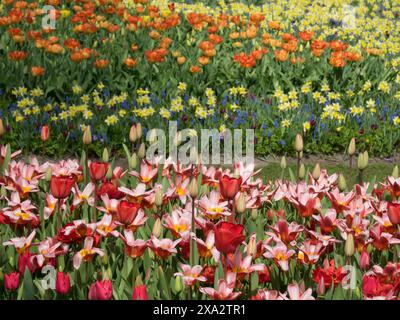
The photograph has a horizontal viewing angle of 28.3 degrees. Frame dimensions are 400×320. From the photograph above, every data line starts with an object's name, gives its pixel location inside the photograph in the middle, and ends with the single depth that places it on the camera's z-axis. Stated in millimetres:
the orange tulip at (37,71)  6781
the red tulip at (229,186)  2799
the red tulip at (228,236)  2414
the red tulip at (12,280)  2564
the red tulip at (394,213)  2773
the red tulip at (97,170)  3072
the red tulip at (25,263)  2697
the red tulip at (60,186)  2854
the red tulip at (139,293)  2367
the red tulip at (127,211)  2715
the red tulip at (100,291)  2354
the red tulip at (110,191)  3217
